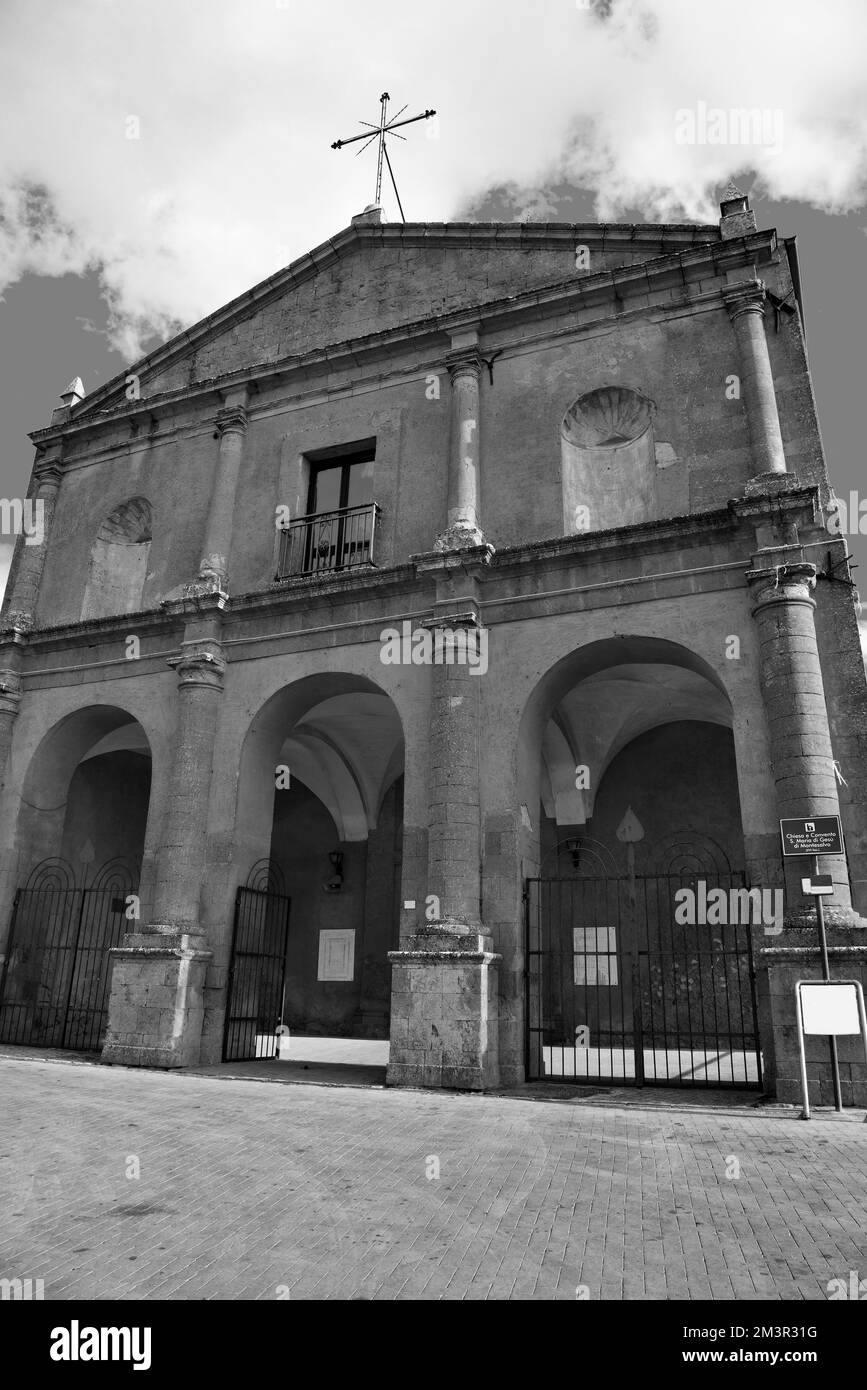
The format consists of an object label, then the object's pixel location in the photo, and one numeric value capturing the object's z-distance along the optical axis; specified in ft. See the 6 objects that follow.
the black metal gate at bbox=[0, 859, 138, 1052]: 47.75
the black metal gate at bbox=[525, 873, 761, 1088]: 52.44
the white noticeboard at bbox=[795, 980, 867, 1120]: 27.86
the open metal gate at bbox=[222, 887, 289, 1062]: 43.06
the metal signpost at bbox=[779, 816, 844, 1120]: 30.78
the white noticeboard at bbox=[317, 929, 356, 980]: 62.08
